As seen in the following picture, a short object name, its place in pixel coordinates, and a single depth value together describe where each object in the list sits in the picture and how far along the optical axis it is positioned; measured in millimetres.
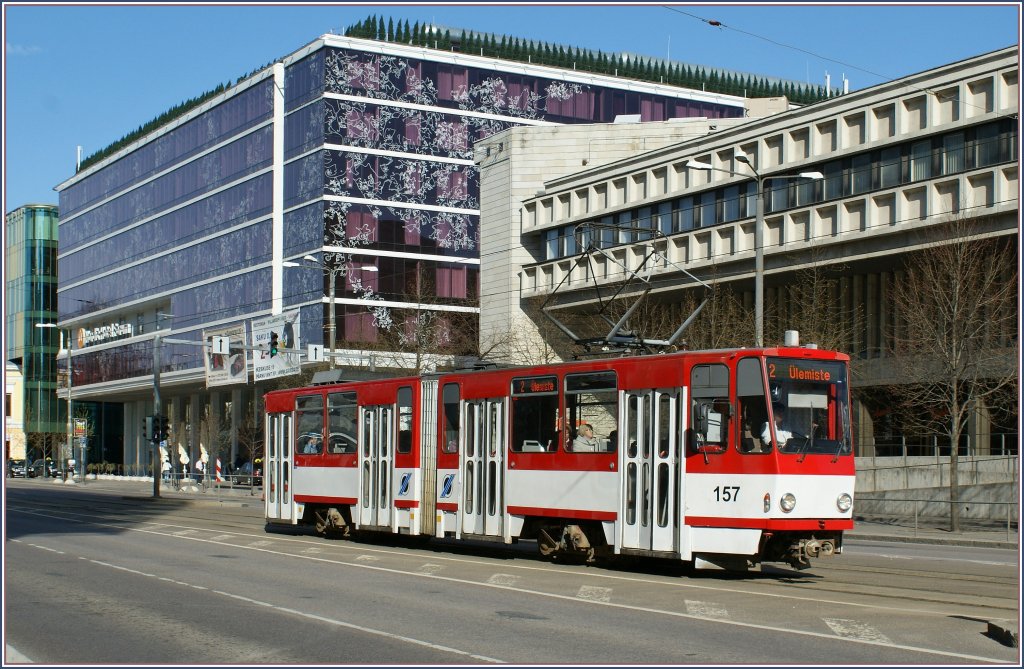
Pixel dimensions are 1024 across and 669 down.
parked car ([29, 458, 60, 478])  109512
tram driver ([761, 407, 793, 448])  17422
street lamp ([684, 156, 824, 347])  30141
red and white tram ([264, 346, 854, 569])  17516
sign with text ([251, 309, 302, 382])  63375
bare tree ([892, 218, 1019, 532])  32938
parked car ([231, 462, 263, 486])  68250
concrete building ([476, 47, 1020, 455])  42188
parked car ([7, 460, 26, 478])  116856
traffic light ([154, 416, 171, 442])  54250
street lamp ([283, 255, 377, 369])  74062
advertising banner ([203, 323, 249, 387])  74000
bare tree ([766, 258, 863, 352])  41531
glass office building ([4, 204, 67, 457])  130625
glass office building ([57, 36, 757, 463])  76875
